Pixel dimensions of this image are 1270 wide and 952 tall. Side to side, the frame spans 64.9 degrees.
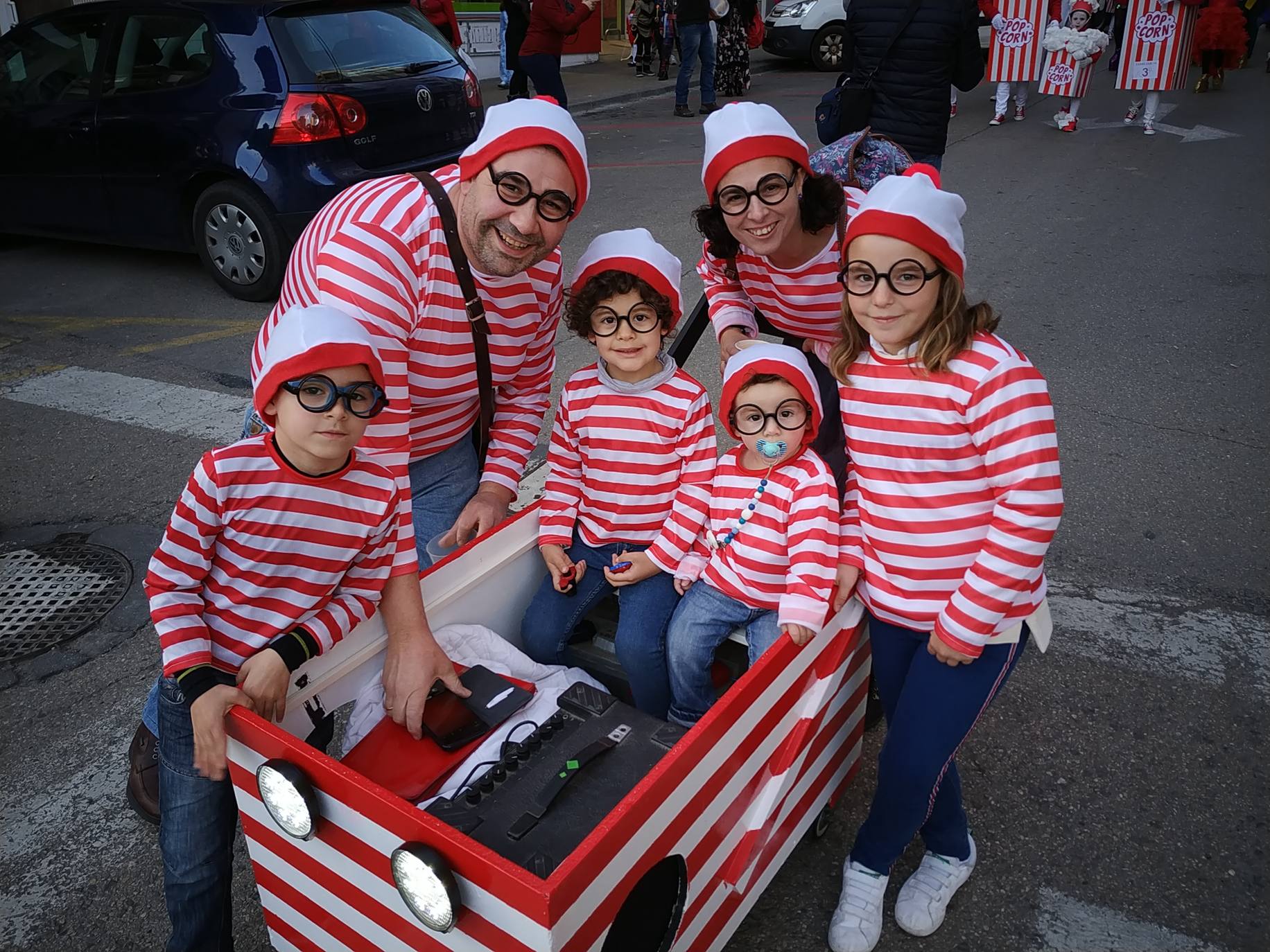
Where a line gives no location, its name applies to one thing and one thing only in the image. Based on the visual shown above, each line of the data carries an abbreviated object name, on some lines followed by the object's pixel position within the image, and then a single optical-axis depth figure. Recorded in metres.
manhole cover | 3.53
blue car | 6.23
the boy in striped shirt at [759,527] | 2.39
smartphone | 2.22
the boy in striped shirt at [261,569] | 1.92
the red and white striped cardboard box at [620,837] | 1.56
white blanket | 2.25
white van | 16.42
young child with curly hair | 2.64
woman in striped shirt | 2.56
